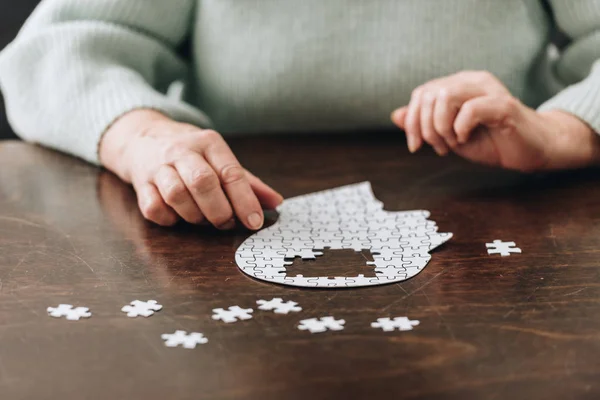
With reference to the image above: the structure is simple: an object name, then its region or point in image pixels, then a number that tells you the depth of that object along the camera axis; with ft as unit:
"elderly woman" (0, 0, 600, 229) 4.24
